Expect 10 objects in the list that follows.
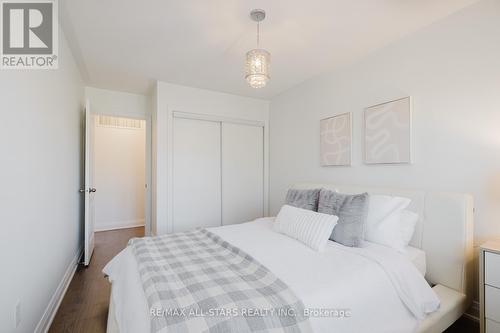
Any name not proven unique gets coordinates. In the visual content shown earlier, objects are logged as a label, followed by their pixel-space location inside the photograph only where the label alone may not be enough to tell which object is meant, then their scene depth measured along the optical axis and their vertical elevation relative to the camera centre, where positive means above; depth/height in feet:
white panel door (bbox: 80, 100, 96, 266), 9.52 -0.84
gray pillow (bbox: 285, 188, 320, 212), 7.52 -1.07
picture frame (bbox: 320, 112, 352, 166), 8.82 +1.02
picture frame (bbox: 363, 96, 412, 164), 7.04 +1.06
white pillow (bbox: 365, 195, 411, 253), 6.10 -1.44
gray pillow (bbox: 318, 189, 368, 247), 6.06 -1.32
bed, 3.99 -2.13
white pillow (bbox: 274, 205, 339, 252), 5.90 -1.58
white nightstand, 4.78 -2.46
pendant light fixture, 5.89 +2.50
